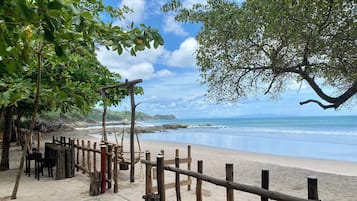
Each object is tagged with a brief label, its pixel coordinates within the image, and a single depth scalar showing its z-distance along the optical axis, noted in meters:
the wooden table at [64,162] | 7.91
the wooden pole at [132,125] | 7.55
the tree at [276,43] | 5.69
